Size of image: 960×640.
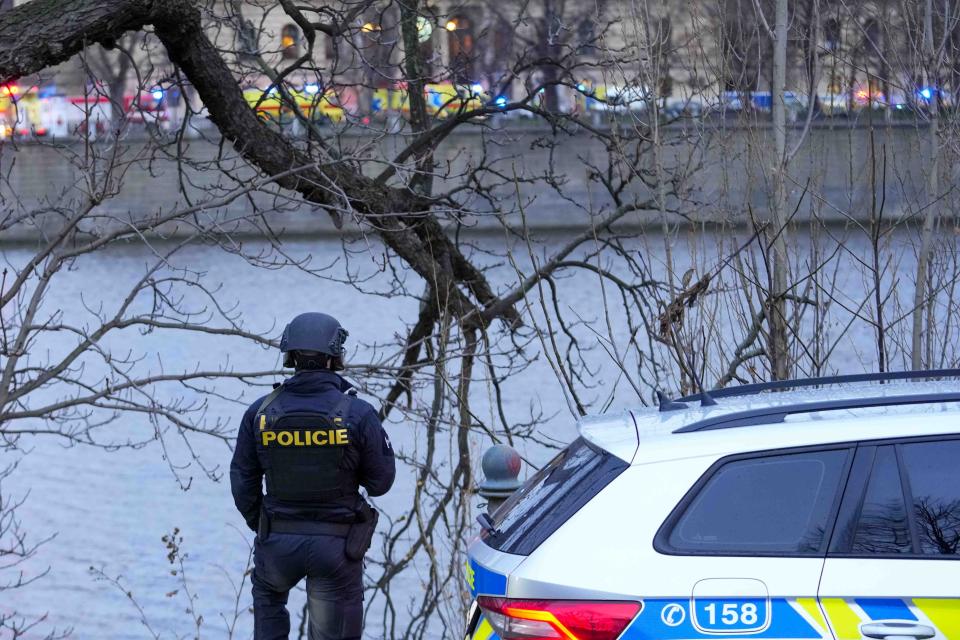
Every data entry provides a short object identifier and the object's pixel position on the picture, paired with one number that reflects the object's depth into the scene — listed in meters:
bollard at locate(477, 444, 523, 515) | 8.98
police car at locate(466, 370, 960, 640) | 5.93
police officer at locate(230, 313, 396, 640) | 9.32
